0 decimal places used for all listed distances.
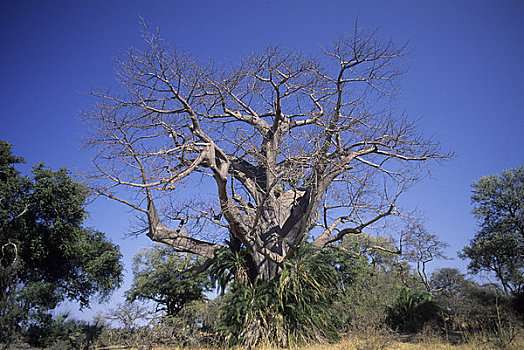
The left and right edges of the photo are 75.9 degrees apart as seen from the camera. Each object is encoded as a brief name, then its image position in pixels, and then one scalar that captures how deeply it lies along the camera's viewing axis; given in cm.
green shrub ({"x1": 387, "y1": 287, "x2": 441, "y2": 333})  974
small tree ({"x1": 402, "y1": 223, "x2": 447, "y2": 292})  841
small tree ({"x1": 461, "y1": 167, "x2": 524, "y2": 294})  1415
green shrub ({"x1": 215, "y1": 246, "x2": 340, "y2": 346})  704
